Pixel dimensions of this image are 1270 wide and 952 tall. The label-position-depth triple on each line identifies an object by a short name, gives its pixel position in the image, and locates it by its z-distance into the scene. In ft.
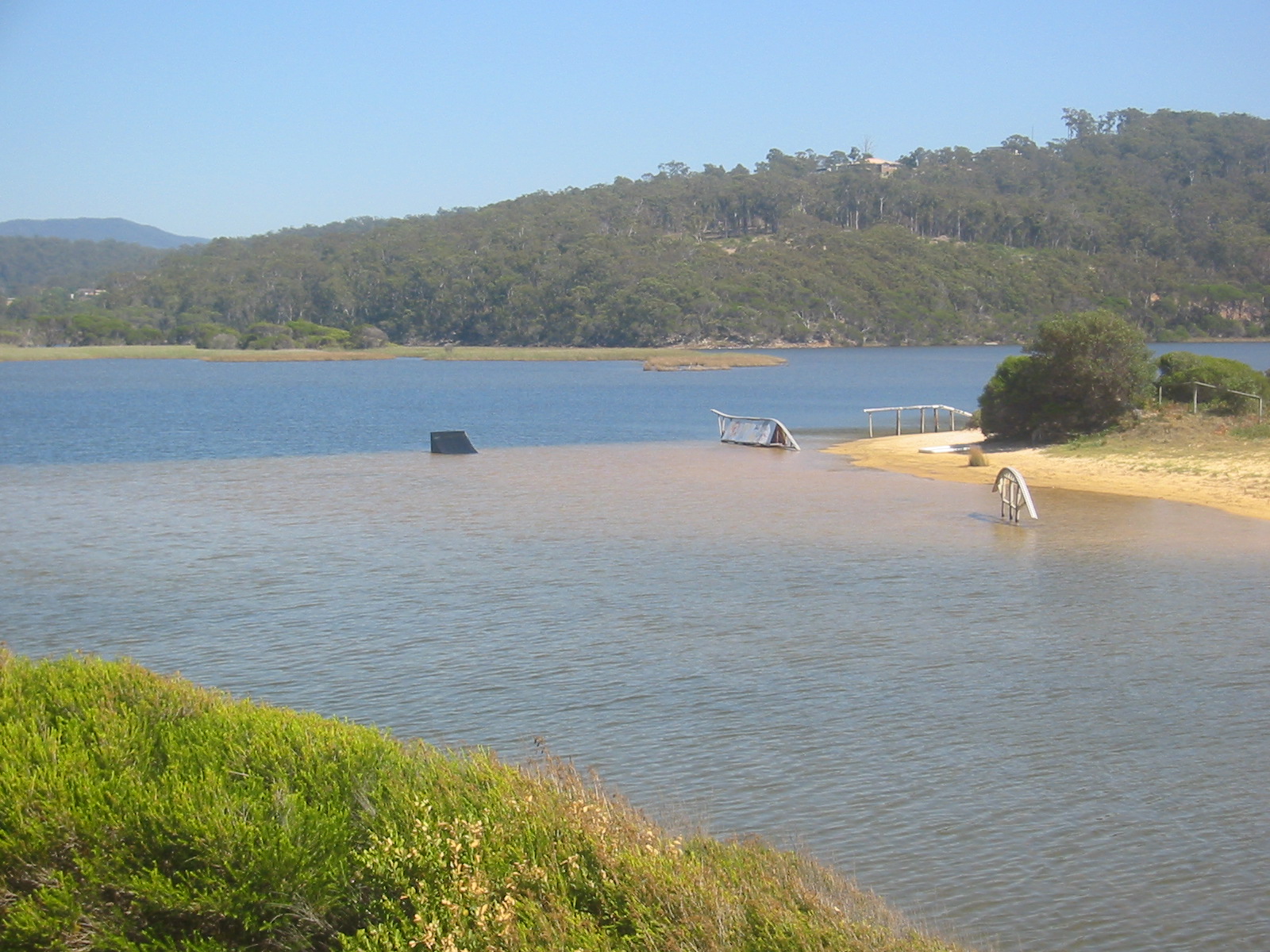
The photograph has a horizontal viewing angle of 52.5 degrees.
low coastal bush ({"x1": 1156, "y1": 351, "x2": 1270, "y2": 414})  121.29
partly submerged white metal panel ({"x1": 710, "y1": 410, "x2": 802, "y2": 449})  138.62
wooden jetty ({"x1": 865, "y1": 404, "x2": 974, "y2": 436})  147.08
